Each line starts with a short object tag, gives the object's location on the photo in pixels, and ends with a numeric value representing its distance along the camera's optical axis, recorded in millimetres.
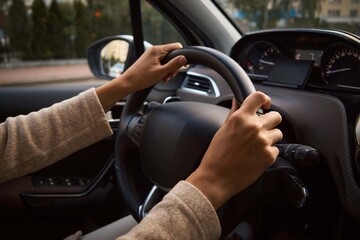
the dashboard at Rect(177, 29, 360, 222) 1006
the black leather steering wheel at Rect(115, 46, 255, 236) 844
